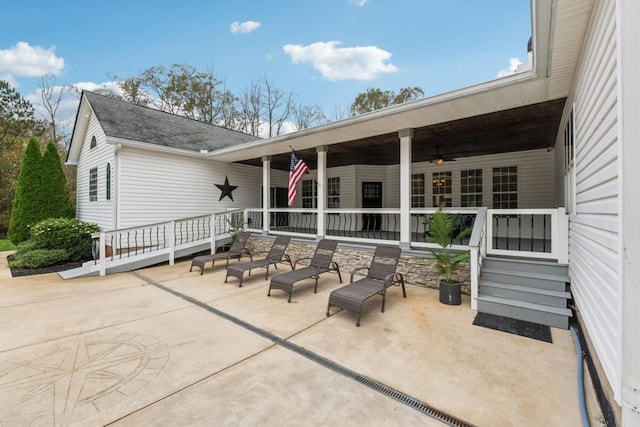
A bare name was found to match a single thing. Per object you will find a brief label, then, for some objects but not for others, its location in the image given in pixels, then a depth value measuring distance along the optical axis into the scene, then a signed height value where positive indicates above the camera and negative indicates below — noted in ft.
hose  7.10 -5.22
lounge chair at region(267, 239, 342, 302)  16.96 -4.09
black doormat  12.01 -5.29
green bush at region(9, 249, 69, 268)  24.39 -4.24
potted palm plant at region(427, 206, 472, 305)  15.85 -2.86
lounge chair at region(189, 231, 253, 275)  23.57 -3.82
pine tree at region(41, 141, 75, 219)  35.78 +3.20
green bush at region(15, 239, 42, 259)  26.91 -3.58
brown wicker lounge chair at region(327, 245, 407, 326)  13.58 -4.15
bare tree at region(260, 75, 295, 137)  72.69 +28.87
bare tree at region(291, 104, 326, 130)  74.38 +26.19
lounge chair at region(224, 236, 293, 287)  19.98 -3.97
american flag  23.48 +3.41
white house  5.93 +3.93
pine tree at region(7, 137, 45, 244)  34.01 +1.69
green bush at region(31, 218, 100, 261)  26.55 -2.48
